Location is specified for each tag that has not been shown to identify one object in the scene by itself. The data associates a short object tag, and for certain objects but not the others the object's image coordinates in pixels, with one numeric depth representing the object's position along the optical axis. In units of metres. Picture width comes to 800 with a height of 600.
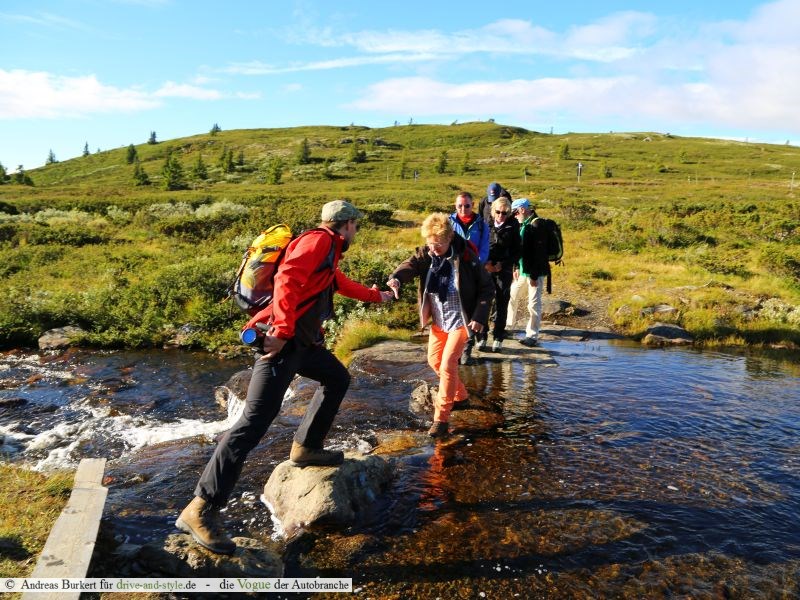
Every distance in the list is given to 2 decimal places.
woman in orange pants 5.66
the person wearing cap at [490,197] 8.38
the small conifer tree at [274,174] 73.86
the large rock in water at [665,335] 10.75
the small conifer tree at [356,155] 100.50
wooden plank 3.17
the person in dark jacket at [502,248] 8.09
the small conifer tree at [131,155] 103.73
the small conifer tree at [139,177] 76.64
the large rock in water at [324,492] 4.18
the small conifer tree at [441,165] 88.62
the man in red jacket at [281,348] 3.61
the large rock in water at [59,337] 12.42
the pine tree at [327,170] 83.85
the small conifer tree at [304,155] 98.94
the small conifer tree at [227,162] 87.25
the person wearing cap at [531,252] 8.85
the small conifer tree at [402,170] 82.69
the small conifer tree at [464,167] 88.31
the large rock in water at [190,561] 3.49
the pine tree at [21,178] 71.88
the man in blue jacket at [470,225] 7.30
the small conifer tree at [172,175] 70.75
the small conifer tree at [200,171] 81.88
